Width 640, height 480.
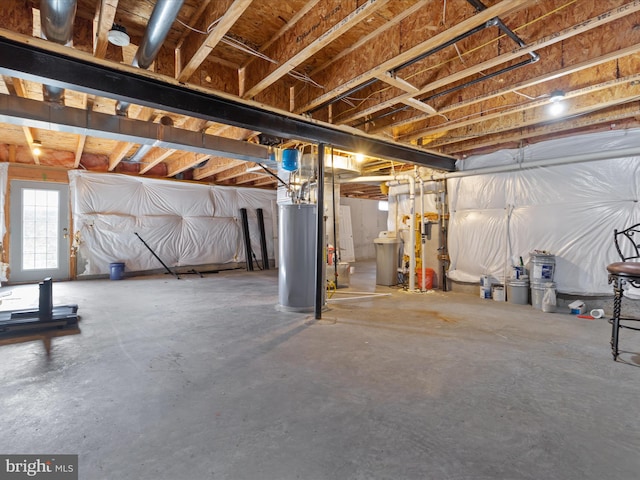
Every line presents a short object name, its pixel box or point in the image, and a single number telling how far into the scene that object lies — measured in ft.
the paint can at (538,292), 14.17
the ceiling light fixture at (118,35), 6.80
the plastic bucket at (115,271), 22.33
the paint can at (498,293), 15.92
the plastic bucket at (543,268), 14.10
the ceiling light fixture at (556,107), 11.97
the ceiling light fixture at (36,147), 17.27
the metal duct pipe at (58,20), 5.68
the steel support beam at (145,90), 7.11
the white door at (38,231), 20.10
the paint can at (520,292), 15.17
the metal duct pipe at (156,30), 5.59
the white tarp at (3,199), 19.49
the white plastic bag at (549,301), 13.65
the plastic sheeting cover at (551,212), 13.30
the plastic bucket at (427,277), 18.39
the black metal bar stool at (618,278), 7.87
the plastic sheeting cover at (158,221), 22.38
